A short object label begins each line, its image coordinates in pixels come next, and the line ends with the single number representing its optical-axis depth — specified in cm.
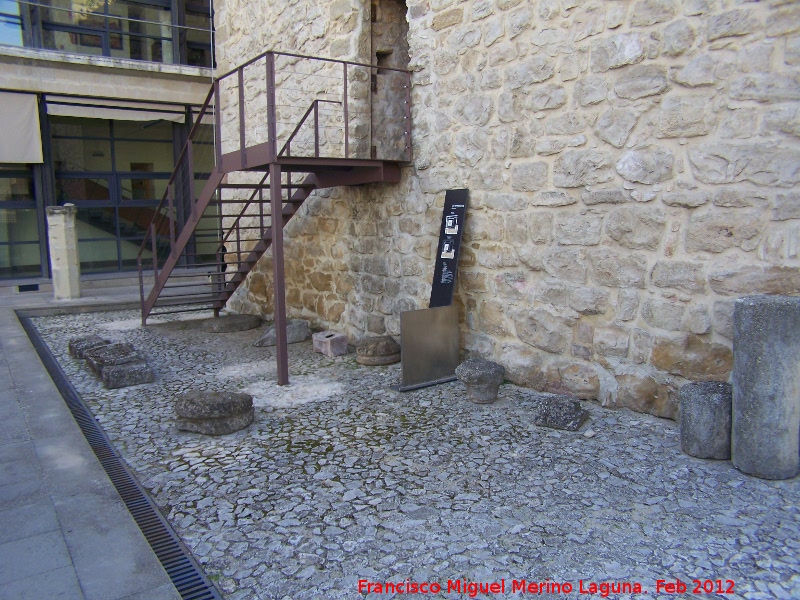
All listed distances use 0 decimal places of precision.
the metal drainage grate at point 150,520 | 277
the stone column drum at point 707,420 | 372
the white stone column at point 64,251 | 990
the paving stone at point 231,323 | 836
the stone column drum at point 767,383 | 336
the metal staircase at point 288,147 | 586
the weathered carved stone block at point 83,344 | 673
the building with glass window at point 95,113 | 1138
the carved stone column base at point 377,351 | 626
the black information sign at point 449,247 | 568
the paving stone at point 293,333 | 738
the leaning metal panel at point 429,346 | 539
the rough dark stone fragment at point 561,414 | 438
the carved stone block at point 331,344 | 682
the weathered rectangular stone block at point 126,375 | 571
